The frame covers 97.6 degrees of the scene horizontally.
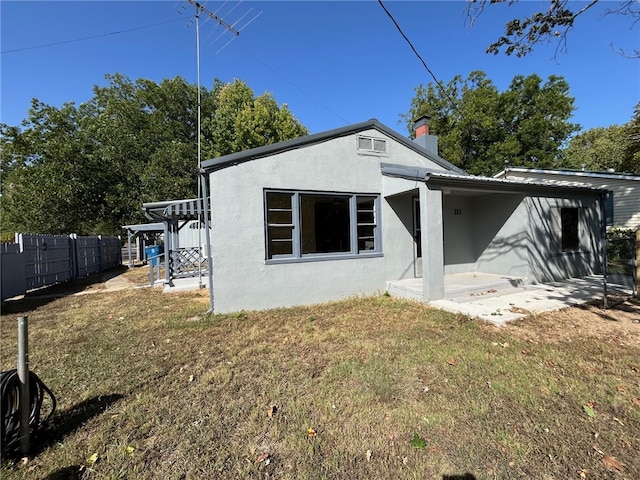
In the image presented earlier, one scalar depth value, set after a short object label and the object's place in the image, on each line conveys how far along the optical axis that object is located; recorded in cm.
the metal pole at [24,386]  212
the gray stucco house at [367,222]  620
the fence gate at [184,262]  1096
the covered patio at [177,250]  881
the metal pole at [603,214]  891
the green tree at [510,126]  2300
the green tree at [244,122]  2194
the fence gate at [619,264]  769
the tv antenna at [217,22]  883
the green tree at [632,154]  1872
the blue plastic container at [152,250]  1171
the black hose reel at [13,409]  203
